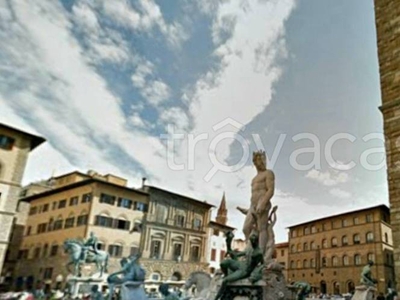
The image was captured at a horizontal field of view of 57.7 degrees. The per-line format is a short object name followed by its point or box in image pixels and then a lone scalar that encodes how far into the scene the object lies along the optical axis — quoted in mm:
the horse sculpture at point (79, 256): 20219
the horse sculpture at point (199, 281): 9984
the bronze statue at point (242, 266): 4723
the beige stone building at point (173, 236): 36684
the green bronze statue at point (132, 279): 7095
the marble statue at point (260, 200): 10289
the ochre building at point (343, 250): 42781
